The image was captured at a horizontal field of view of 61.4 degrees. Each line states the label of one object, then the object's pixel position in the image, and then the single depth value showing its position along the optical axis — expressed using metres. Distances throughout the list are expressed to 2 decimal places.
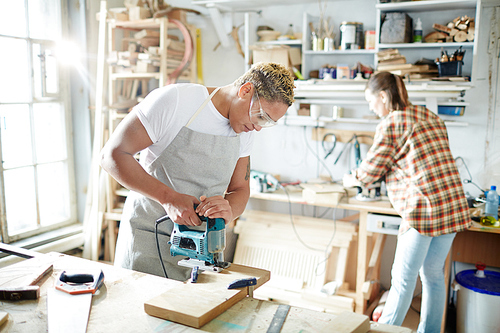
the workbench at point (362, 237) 2.97
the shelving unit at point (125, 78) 3.41
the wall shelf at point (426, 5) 2.84
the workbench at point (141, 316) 1.19
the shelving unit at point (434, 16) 2.86
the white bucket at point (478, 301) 2.69
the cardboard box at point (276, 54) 3.36
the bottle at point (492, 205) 2.79
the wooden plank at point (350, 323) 1.17
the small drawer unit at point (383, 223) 2.91
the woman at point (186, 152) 1.50
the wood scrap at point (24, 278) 1.34
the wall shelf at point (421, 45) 2.91
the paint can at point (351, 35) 3.21
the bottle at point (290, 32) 3.50
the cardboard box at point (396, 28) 3.00
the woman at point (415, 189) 2.33
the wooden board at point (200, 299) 1.21
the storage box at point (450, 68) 2.90
